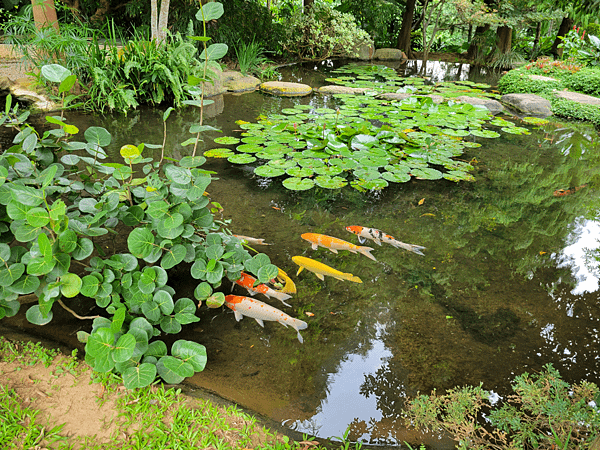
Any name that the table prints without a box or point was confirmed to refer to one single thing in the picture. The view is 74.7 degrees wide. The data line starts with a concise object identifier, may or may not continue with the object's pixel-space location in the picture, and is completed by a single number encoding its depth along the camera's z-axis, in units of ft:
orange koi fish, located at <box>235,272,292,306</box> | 7.39
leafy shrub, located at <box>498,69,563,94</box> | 24.86
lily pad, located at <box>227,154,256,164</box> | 12.97
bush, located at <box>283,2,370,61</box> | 31.96
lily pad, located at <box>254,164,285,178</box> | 12.10
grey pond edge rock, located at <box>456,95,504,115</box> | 21.13
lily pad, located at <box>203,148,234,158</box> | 13.50
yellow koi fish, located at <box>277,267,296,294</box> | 7.65
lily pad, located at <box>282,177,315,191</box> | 11.43
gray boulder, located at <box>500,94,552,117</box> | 21.44
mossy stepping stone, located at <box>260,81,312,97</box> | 22.90
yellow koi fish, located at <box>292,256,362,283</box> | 8.16
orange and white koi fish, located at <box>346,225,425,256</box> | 9.36
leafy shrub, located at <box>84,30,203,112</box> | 17.56
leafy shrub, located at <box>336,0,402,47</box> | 40.51
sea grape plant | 5.05
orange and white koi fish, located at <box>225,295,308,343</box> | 6.81
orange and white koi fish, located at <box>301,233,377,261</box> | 8.97
